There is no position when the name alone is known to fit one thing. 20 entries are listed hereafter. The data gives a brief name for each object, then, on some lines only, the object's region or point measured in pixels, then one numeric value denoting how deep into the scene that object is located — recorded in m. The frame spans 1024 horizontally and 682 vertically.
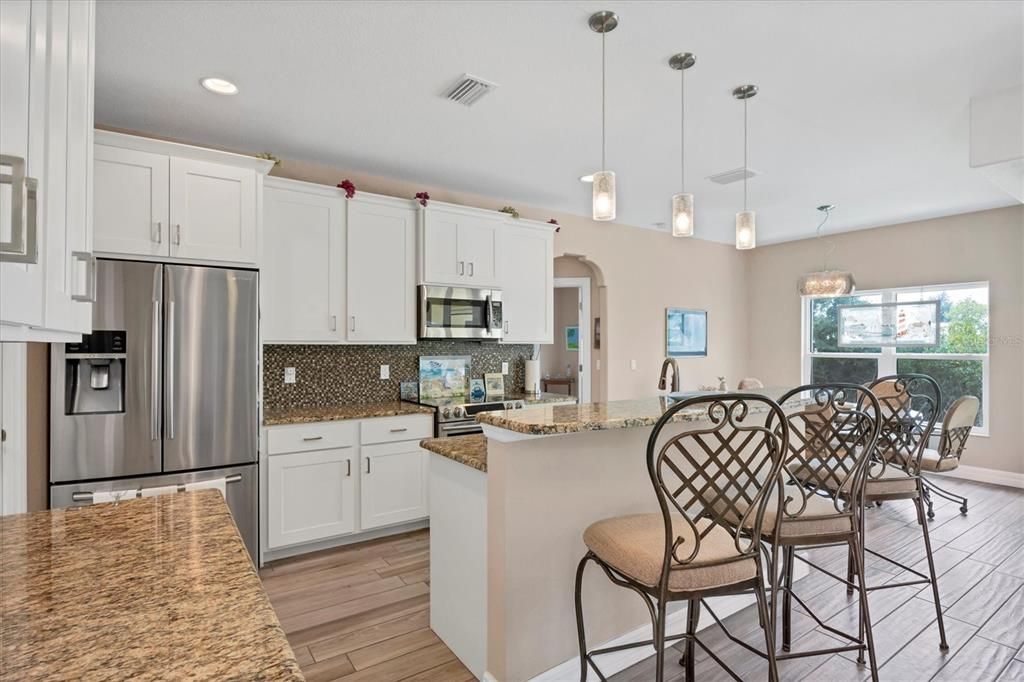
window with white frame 5.25
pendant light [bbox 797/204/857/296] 4.37
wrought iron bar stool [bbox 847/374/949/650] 2.36
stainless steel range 3.78
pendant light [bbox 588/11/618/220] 2.25
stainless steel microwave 3.99
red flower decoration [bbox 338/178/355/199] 3.67
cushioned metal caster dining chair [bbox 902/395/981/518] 3.99
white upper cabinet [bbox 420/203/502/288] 4.01
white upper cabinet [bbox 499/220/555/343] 4.51
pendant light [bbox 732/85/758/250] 2.79
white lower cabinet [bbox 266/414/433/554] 3.22
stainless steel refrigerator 2.63
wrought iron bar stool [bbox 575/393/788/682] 1.48
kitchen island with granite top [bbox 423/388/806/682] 1.88
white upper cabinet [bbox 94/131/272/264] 2.72
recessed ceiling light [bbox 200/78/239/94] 2.66
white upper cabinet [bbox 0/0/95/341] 0.52
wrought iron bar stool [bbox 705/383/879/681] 1.86
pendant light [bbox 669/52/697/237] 2.47
